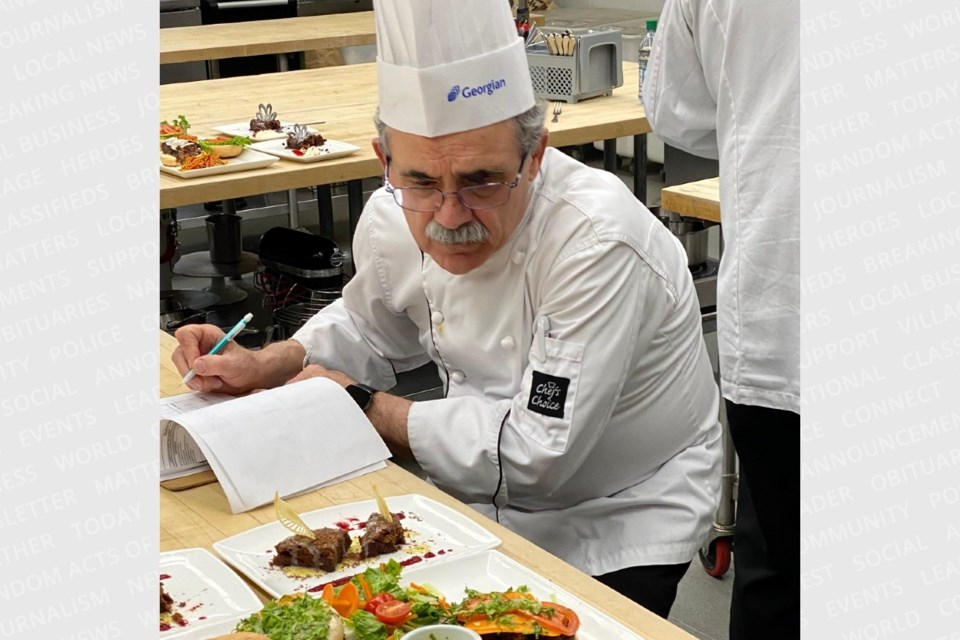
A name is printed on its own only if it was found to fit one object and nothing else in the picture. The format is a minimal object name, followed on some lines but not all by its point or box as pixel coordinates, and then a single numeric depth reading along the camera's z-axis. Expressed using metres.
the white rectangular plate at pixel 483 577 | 1.43
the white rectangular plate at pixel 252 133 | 3.92
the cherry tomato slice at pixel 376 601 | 1.34
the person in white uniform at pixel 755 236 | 1.91
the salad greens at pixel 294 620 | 1.25
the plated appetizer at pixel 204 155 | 3.53
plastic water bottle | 4.19
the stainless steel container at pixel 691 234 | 4.26
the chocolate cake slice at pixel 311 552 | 1.52
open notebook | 1.73
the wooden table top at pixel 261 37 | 5.84
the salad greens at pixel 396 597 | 1.29
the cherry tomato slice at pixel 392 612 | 1.31
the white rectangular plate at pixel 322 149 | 3.68
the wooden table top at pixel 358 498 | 1.38
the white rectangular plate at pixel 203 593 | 1.36
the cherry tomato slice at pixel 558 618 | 1.31
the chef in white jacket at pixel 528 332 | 1.85
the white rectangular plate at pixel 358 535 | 1.49
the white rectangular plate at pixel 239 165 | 3.49
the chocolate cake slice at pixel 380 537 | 1.56
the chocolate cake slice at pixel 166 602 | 1.41
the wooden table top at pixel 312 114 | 3.53
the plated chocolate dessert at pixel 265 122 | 3.97
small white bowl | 1.23
